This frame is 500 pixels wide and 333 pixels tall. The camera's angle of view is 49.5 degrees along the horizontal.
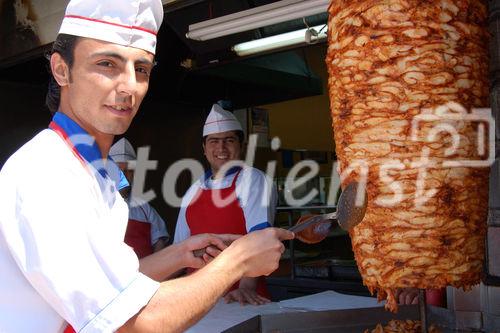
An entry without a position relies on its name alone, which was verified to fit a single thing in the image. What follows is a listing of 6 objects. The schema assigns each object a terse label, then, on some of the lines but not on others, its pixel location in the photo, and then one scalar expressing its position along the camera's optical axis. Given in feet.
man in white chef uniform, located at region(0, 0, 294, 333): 3.36
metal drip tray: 5.90
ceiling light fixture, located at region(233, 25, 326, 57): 9.82
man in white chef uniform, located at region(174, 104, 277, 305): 11.02
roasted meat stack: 4.19
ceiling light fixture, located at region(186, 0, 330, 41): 7.48
